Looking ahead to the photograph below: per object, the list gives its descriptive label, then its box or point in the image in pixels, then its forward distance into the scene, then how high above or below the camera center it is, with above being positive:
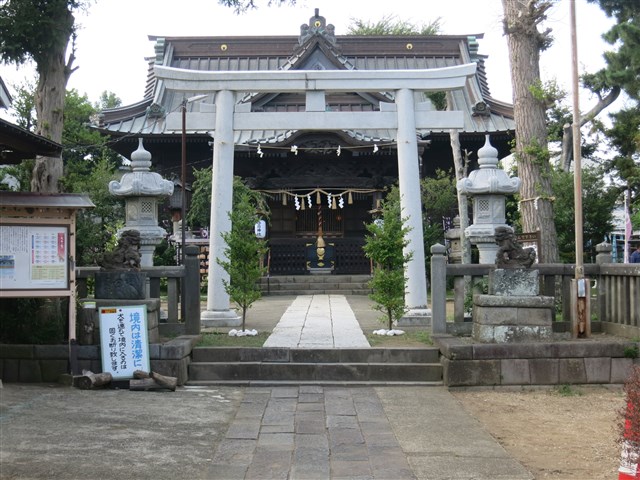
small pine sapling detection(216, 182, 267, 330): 10.71 +0.06
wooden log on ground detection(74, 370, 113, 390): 8.19 -1.39
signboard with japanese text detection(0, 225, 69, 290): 8.20 +0.08
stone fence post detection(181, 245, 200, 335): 10.20 -0.44
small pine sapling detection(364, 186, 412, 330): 10.92 -0.03
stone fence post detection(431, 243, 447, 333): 10.12 -0.56
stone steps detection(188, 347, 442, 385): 9.08 -1.43
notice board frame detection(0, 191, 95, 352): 8.20 +0.58
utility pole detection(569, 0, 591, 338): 9.88 -0.08
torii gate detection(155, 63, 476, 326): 12.07 +2.52
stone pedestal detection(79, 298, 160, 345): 8.84 -0.62
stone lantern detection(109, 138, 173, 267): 12.20 +1.11
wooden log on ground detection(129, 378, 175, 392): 8.26 -1.46
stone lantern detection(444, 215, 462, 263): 21.28 +0.53
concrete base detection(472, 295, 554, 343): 8.98 -0.79
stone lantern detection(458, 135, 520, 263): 11.78 +1.05
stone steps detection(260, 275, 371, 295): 21.02 -0.75
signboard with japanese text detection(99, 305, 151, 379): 8.48 -0.96
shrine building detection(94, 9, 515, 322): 22.30 +3.56
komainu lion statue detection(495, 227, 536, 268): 9.23 +0.07
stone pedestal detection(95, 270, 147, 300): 9.21 -0.30
